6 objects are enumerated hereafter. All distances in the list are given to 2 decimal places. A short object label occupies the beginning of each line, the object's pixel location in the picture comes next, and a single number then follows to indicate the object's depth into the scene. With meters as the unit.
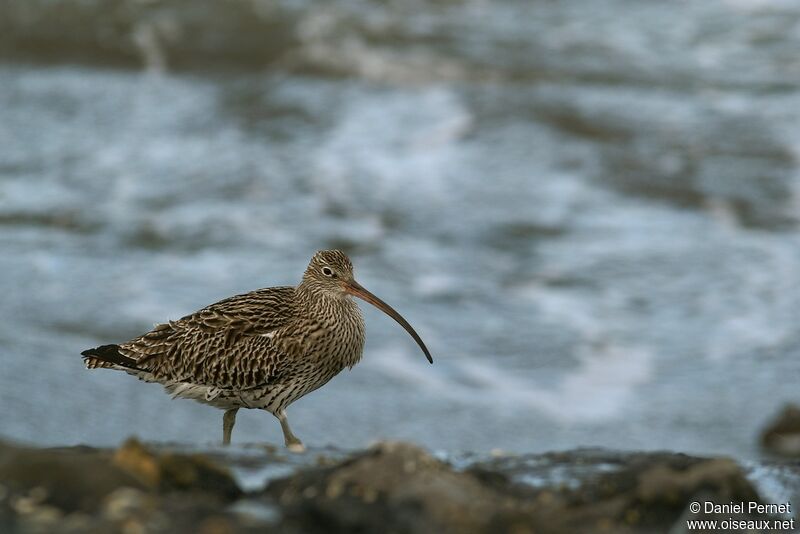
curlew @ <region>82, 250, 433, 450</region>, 15.75
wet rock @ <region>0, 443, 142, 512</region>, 9.55
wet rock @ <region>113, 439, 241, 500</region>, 10.02
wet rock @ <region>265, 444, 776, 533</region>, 9.45
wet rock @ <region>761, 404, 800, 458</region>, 19.03
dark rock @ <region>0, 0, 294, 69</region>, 39.69
